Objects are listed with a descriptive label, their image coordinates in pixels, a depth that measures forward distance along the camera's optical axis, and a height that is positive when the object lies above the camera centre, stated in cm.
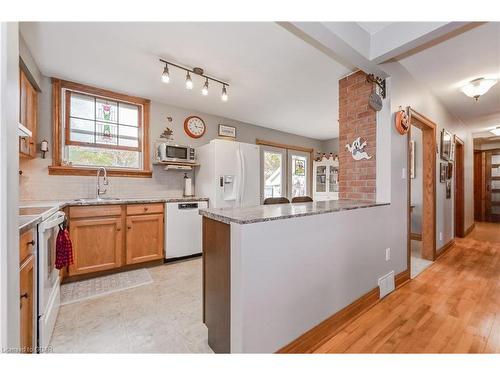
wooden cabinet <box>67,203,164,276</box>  246 -57
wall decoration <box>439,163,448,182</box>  340 +23
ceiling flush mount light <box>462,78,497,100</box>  264 +119
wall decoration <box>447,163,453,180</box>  378 +27
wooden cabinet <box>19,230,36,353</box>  109 -53
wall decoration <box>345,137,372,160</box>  238 +40
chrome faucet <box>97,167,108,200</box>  294 +8
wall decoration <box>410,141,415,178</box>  421 +43
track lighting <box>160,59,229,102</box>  231 +129
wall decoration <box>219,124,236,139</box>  418 +107
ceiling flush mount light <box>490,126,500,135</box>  481 +123
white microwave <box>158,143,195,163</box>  326 +52
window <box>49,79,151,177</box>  281 +77
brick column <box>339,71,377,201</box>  232 +58
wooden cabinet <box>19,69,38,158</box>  210 +77
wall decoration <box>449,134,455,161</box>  383 +64
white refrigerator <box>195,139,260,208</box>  335 +22
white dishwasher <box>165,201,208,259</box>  305 -58
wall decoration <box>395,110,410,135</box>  229 +66
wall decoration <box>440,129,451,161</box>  343 +66
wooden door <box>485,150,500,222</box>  651 +4
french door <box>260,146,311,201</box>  516 +37
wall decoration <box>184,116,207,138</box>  376 +104
